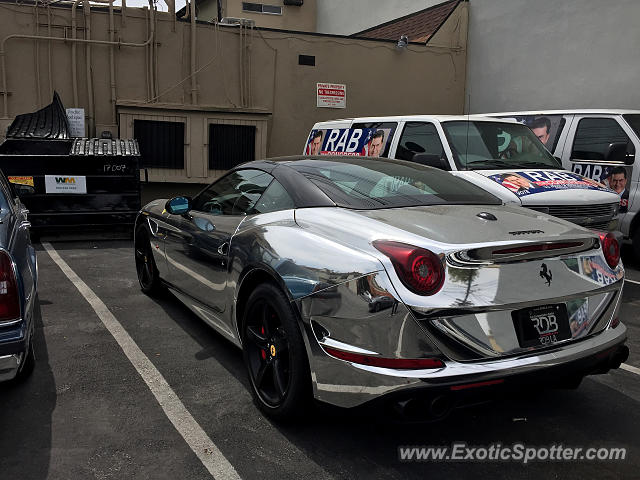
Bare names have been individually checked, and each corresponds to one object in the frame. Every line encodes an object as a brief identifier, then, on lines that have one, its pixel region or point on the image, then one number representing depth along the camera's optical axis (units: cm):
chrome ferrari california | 251
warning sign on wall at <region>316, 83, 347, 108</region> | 1326
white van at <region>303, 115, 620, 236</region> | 586
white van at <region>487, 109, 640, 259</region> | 740
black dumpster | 834
